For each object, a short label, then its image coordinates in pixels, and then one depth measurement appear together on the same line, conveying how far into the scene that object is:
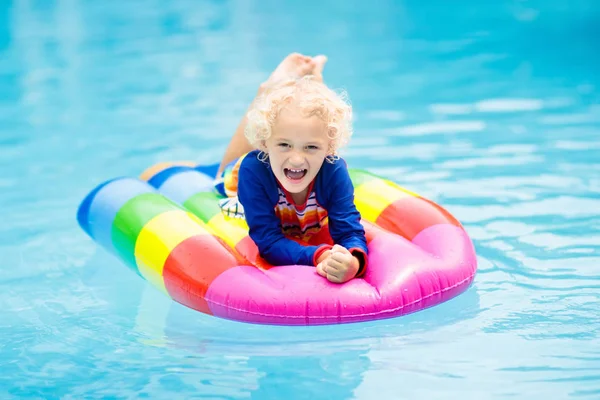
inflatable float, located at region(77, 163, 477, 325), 5.72
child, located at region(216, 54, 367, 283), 5.90
